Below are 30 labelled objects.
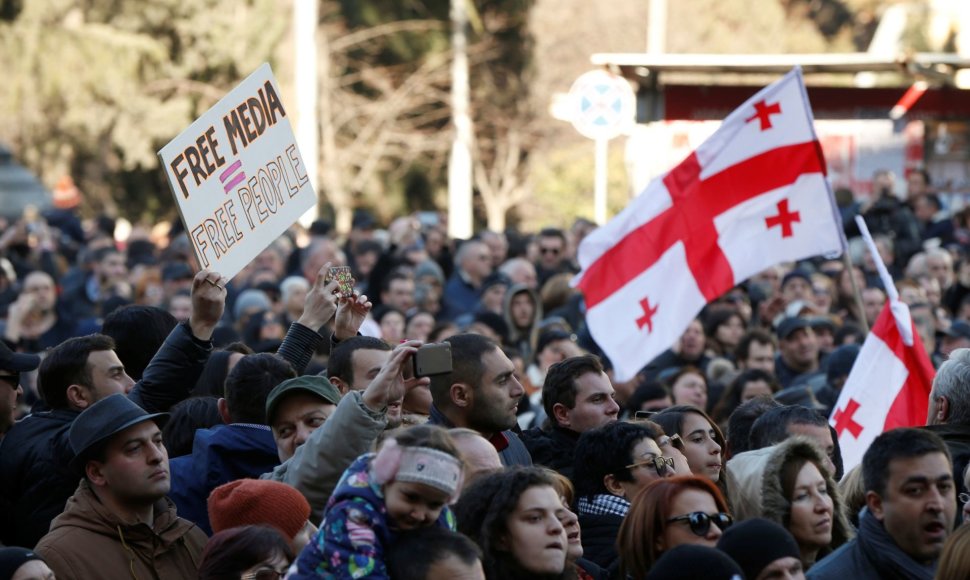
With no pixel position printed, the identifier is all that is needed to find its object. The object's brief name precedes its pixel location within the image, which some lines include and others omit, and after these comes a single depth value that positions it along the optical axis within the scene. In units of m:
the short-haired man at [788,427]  13.62
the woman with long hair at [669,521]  10.53
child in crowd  8.68
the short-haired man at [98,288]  28.81
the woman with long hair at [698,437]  13.59
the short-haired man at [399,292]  26.66
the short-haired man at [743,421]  14.53
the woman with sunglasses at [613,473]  12.27
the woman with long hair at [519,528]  9.89
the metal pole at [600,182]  36.97
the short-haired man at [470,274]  29.94
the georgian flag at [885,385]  17.03
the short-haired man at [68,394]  12.71
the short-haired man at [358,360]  13.71
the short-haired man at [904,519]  10.97
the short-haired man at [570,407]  14.14
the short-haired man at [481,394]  13.26
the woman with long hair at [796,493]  11.66
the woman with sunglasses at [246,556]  9.94
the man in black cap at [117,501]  11.10
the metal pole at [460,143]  62.45
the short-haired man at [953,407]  12.80
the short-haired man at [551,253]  32.12
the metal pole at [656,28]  75.08
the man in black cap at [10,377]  13.48
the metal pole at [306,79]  52.06
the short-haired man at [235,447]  12.56
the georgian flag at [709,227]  19.46
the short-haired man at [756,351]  22.43
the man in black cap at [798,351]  22.78
